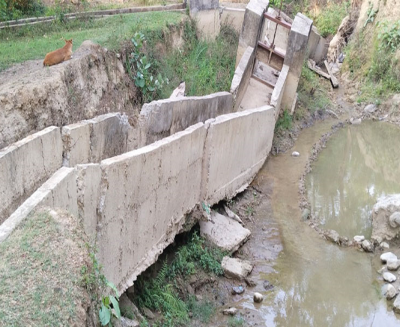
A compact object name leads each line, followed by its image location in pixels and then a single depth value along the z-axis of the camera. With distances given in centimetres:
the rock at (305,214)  815
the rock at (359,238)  748
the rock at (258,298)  611
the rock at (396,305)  600
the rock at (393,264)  672
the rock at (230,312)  581
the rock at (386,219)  725
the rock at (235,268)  640
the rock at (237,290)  623
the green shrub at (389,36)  1488
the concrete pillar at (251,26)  1127
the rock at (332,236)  751
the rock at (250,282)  639
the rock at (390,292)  622
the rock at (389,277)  654
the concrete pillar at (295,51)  1098
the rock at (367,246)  727
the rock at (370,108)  1409
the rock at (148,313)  519
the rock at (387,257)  689
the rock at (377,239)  734
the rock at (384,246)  722
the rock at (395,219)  719
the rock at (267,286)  639
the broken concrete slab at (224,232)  681
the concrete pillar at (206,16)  1245
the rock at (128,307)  478
